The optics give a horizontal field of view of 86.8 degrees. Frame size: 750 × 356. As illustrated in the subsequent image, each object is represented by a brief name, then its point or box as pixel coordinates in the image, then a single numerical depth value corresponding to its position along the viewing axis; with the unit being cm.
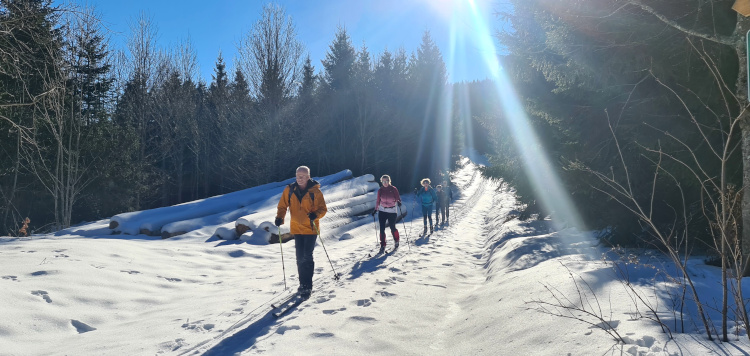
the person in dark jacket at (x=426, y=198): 1300
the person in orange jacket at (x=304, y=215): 588
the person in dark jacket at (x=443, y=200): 1610
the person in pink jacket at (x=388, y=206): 993
